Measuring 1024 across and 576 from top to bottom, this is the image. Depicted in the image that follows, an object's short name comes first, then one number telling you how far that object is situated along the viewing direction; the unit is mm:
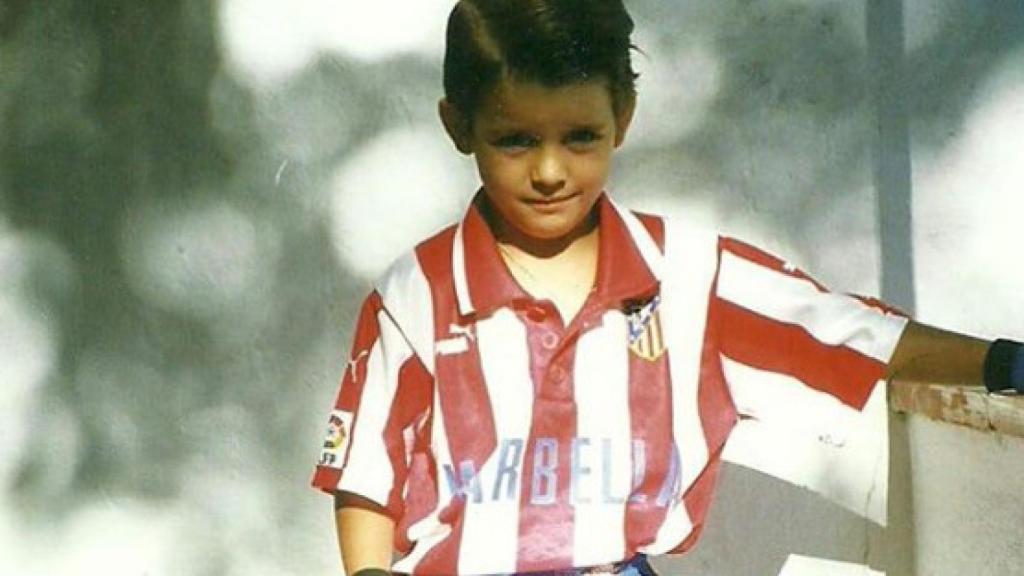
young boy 1610
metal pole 2031
